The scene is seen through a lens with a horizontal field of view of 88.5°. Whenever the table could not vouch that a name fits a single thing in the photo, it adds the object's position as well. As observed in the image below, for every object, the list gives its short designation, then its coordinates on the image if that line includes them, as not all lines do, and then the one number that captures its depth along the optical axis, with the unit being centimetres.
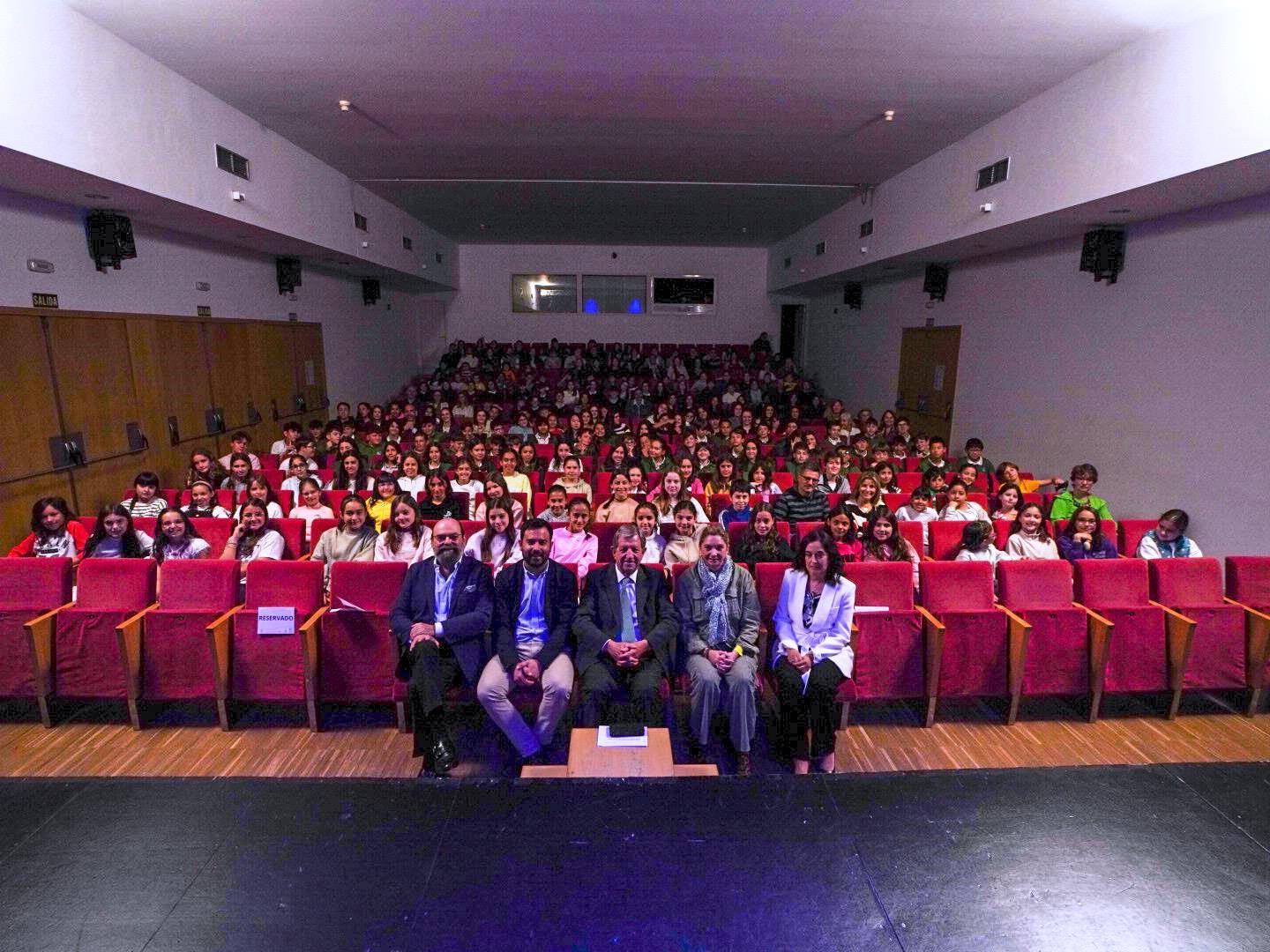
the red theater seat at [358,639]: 327
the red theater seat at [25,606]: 326
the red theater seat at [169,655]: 325
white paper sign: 318
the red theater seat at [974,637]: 337
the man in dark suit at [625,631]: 304
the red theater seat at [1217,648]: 347
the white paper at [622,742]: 258
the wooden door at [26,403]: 459
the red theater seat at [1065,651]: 342
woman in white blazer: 302
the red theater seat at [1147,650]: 341
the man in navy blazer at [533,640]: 302
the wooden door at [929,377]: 849
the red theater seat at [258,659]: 323
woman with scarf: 307
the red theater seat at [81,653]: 325
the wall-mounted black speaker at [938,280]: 841
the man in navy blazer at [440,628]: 300
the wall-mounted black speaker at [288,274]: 822
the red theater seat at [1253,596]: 345
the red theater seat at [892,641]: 335
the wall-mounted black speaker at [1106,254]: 559
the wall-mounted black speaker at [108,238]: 523
